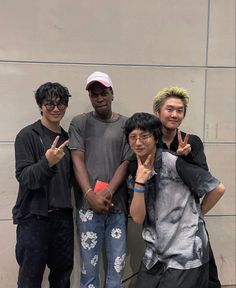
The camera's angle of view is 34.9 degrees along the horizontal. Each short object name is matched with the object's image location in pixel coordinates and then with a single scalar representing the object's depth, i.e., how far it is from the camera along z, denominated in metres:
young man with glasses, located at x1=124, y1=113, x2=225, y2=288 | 2.32
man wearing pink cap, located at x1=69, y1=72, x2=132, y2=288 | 2.94
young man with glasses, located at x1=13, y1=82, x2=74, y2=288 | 2.71
